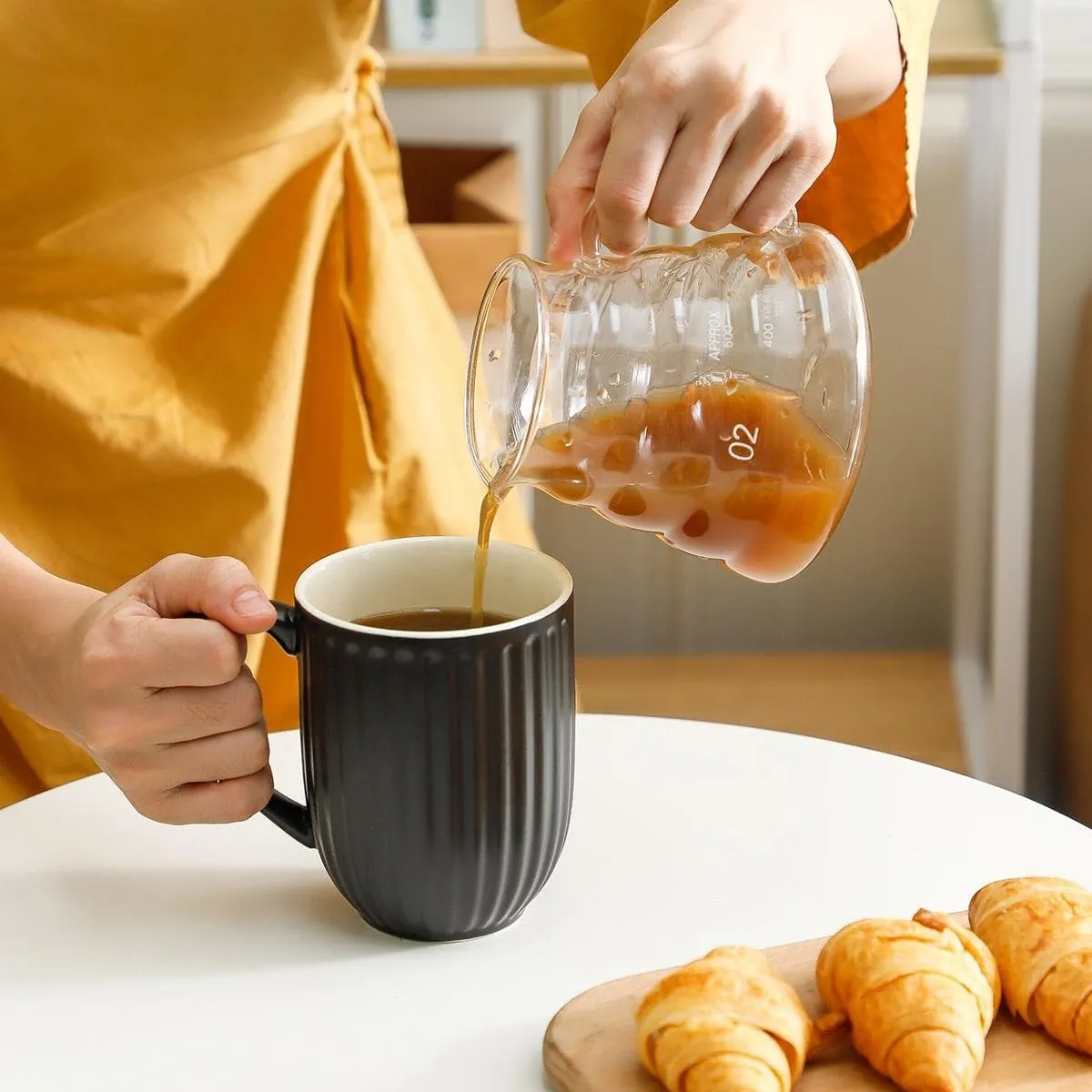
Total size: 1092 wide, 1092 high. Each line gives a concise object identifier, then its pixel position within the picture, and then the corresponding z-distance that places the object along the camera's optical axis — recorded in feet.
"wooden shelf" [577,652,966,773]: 6.08
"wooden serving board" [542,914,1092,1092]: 2.92
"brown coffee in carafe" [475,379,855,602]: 3.27
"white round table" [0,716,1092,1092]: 3.05
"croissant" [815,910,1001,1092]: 2.88
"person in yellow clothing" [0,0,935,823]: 3.88
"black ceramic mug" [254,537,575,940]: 3.10
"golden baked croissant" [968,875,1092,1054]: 2.94
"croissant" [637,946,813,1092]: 2.87
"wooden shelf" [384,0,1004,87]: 5.36
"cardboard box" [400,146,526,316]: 5.20
